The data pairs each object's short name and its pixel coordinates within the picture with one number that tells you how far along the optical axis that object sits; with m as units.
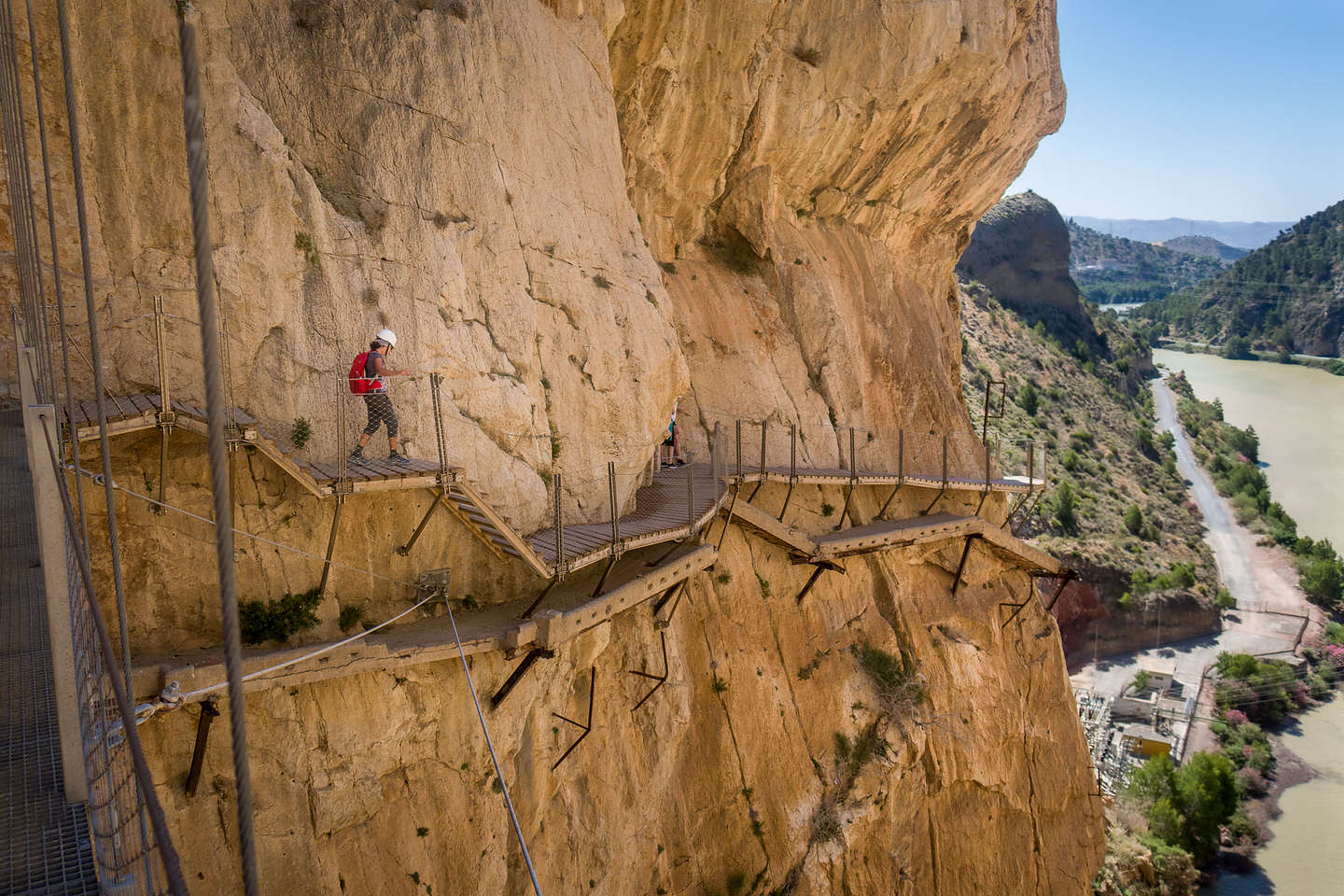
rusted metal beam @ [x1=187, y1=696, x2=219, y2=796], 7.98
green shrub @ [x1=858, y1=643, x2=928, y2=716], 17.91
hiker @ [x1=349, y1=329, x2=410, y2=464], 9.63
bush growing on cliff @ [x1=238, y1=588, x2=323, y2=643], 8.93
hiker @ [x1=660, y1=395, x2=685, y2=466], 17.08
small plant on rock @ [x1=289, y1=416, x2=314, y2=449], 9.53
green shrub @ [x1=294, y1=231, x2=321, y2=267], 9.75
